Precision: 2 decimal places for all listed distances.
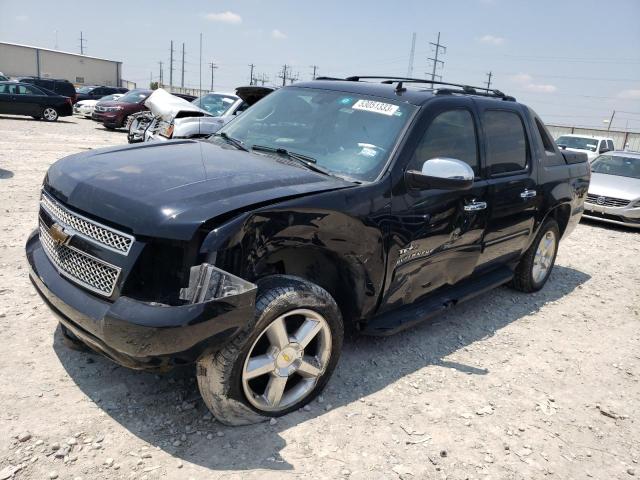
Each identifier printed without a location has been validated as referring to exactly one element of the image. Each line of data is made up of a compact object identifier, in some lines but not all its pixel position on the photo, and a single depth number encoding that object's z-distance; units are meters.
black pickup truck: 2.27
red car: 19.11
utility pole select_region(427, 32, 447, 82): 59.61
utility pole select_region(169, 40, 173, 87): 81.70
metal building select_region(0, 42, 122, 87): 53.69
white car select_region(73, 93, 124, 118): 25.31
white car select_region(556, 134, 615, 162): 17.02
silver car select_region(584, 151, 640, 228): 9.38
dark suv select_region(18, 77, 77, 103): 23.39
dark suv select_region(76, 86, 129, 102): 28.91
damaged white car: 9.29
